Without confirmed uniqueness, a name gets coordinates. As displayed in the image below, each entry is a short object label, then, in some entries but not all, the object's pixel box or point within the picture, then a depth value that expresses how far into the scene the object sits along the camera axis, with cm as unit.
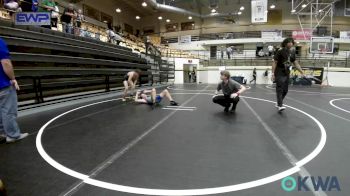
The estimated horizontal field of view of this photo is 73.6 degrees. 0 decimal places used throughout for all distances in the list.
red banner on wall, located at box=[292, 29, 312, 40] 2559
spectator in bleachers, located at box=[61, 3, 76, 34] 1041
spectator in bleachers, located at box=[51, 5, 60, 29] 973
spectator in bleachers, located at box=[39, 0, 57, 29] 897
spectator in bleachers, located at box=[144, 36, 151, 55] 1948
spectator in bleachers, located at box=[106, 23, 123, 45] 1472
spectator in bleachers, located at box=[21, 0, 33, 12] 813
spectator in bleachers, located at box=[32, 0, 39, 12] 795
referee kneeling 595
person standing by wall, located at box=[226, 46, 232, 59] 2938
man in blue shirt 343
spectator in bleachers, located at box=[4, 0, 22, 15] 750
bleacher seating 702
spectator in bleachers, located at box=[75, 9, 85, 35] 1121
